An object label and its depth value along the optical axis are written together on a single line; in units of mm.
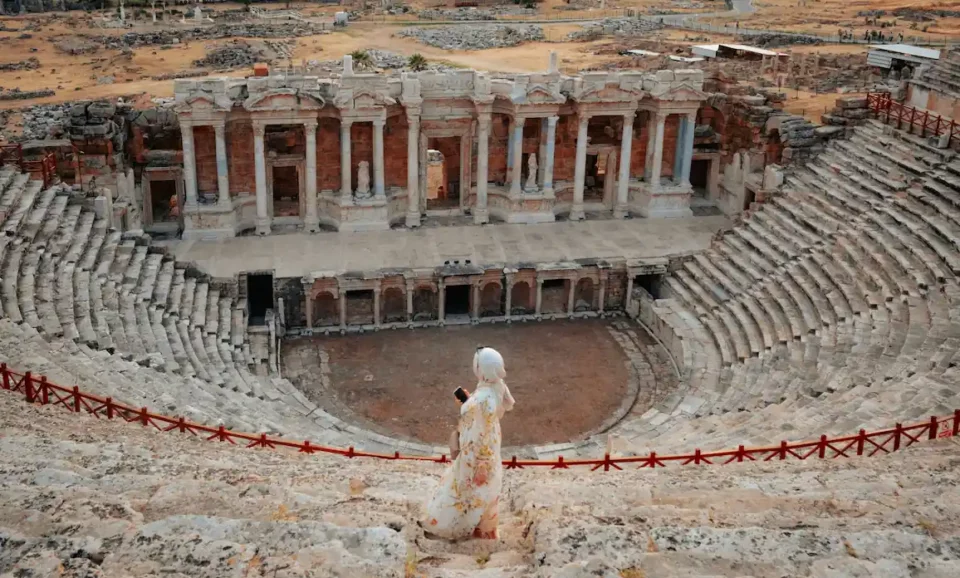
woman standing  8578
